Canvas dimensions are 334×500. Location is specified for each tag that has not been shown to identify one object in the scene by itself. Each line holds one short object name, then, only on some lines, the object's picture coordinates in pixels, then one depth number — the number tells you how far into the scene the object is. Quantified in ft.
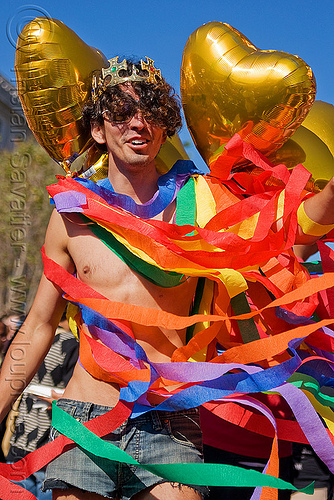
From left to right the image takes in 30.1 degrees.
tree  40.16
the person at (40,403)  11.51
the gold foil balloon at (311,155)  8.36
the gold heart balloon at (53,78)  8.09
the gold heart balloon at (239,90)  7.40
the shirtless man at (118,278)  6.52
